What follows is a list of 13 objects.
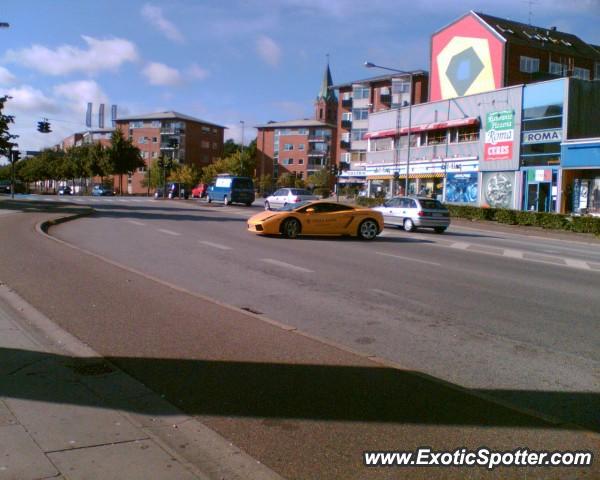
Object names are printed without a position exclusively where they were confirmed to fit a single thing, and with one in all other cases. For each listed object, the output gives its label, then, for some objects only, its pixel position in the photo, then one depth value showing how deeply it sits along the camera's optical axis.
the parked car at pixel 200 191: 66.18
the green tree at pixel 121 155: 81.56
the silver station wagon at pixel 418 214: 25.48
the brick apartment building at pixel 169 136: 113.81
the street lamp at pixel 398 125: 53.07
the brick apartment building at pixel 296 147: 110.71
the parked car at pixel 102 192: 76.06
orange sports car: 19.84
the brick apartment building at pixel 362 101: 77.38
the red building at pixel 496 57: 49.56
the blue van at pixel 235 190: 44.28
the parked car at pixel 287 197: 38.00
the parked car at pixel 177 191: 64.75
